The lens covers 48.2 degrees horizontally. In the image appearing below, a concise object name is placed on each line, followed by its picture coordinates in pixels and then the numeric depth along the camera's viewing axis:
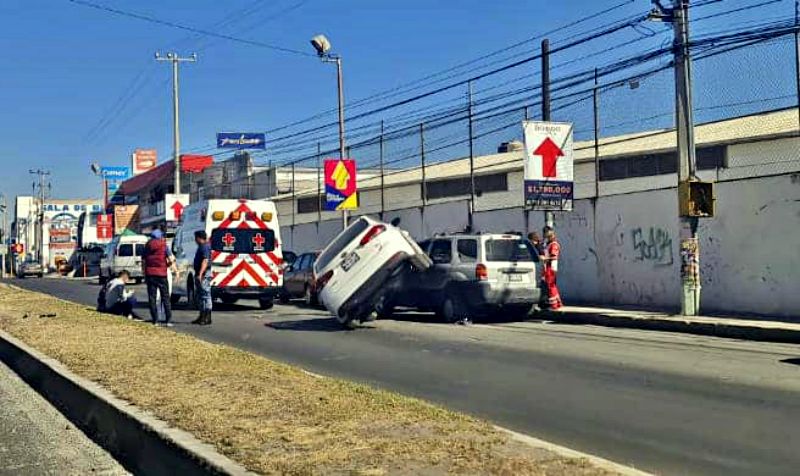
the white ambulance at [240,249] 20.56
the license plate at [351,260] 15.80
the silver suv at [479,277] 17.12
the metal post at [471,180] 22.86
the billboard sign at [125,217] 66.06
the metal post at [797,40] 15.55
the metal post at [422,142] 25.17
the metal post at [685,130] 16.25
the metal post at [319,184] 31.26
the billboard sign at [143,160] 76.44
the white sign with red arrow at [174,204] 36.06
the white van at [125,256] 39.50
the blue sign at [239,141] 51.44
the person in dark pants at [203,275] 17.22
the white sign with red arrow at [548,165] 19.11
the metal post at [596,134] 19.97
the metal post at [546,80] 20.52
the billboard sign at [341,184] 25.78
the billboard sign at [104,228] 59.16
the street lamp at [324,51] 28.05
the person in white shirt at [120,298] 18.00
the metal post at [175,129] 39.66
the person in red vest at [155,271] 16.70
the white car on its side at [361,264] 15.79
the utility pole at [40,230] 85.93
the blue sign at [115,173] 78.38
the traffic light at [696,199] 16.11
